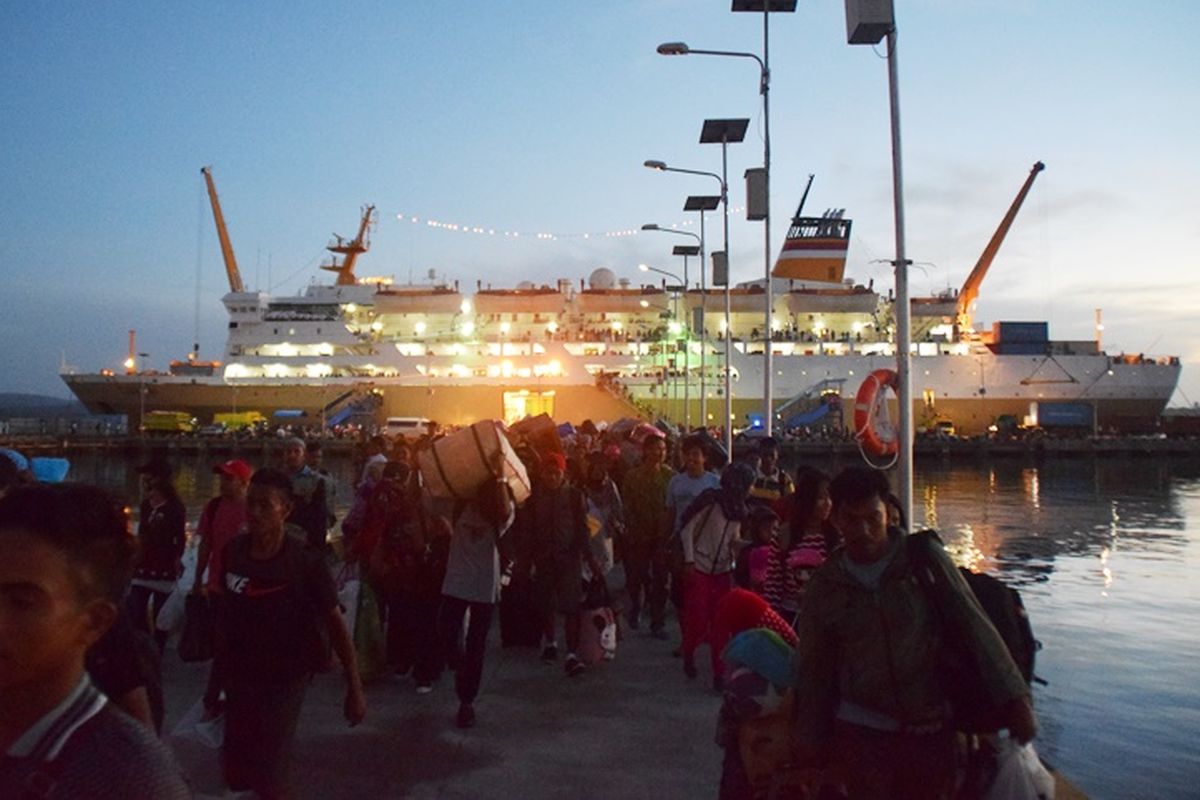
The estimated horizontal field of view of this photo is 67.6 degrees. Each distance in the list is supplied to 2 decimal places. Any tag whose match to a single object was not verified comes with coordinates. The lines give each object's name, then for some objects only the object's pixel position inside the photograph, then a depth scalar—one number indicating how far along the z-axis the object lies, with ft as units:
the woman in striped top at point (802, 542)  12.28
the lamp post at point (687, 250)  79.39
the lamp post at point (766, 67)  40.45
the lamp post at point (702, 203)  65.46
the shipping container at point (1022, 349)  167.22
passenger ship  160.86
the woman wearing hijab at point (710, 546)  17.57
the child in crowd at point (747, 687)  8.52
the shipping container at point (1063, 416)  165.78
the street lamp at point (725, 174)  54.29
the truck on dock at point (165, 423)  161.48
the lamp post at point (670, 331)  155.74
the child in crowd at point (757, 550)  14.48
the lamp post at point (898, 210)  17.79
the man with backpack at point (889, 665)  7.34
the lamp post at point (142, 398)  165.37
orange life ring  24.92
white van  135.64
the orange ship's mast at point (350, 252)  199.82
